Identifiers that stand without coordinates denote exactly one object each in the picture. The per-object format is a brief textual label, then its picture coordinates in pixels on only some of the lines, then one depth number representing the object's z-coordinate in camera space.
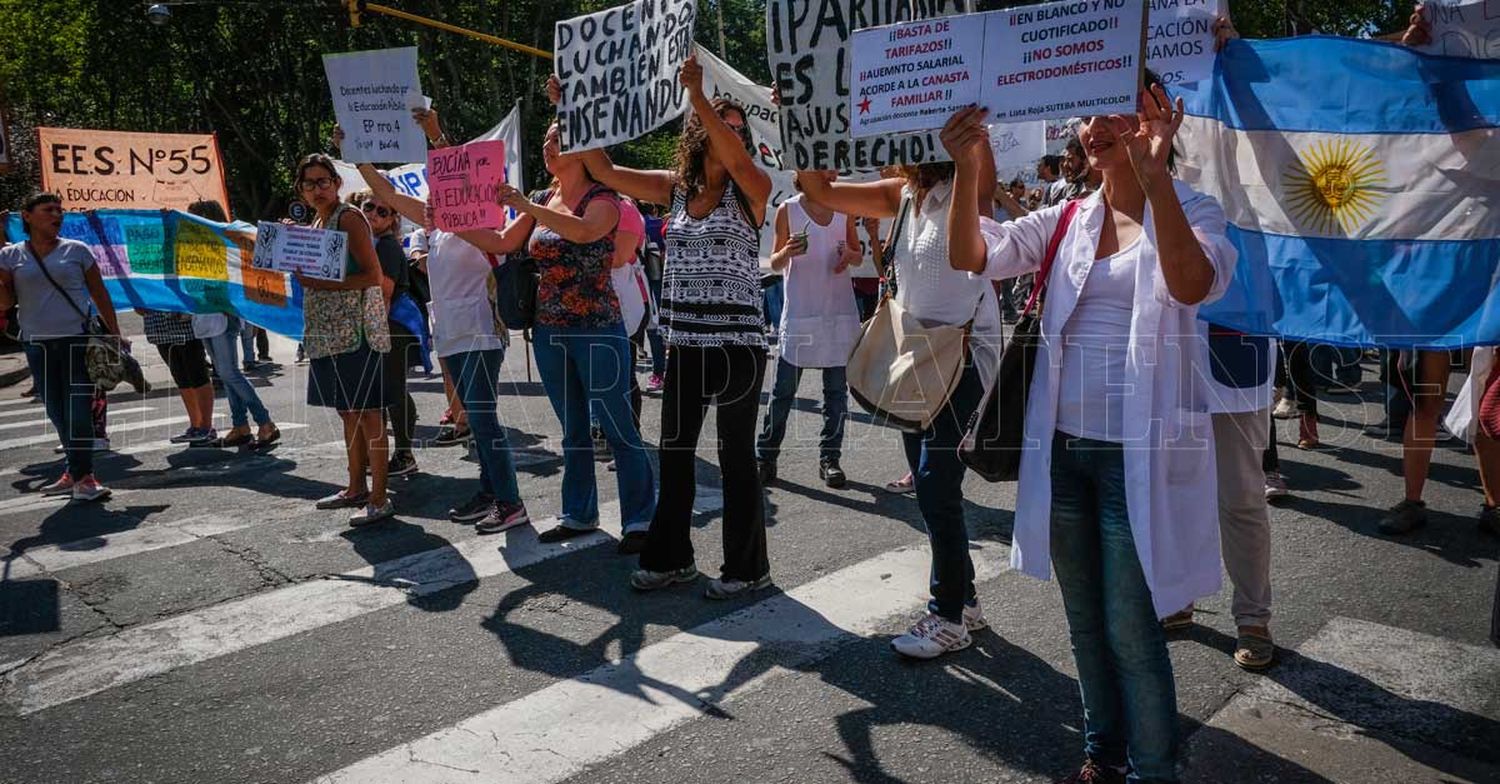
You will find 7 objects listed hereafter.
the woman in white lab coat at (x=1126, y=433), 2.75
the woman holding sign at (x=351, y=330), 6.19
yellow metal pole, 14.96
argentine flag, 4.05
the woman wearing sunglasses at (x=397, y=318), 7.19
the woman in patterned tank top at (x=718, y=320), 4.59
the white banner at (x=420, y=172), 9.03
